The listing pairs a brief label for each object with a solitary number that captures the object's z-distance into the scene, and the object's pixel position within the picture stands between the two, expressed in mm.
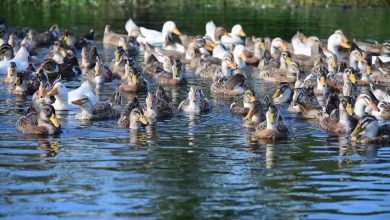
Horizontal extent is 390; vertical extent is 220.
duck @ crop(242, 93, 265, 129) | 17672
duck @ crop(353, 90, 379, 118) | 18531
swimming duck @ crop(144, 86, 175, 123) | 18109
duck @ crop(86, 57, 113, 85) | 23312
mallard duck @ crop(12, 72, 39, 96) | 21266
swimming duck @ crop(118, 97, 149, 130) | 17125
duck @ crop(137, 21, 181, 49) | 32375
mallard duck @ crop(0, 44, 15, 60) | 25656
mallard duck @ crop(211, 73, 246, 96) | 21844
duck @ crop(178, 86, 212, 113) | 19078
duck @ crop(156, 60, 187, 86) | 23141
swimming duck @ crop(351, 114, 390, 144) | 16266
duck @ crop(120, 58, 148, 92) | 21852
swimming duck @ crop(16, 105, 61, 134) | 16578
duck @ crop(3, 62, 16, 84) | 22266
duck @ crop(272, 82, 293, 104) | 20531
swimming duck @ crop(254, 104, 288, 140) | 16500
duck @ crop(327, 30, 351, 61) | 29344
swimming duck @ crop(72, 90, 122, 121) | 18047
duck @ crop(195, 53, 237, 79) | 24672
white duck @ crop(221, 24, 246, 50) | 32719
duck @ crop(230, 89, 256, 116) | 19016
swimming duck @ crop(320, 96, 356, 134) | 17375
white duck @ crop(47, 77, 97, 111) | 19406
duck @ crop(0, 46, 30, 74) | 24258
